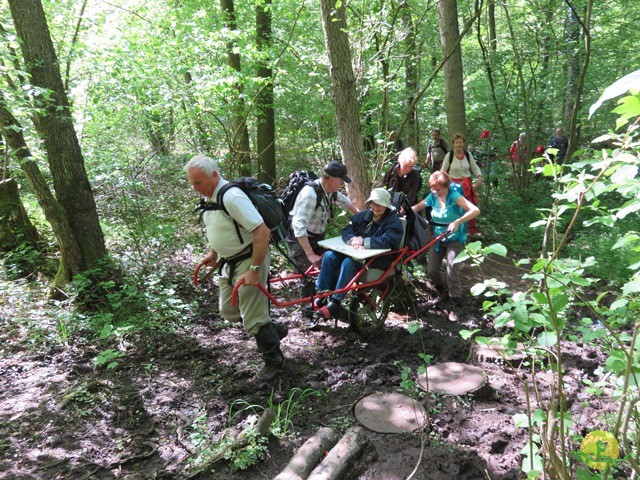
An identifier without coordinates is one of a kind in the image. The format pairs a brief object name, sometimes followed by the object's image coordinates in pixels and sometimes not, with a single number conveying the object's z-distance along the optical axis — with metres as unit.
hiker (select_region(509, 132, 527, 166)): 10.89
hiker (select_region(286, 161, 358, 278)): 5.04
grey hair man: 3.64
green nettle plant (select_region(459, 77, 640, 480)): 1.70
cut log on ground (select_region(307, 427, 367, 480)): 2.73
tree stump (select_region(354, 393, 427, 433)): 3.35
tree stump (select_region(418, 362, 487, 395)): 3.88
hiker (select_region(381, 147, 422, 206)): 6.40
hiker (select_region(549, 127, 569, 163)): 11.28
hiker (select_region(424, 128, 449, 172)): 8.05
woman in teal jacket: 5.41
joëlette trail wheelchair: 4.76
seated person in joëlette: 4.79
